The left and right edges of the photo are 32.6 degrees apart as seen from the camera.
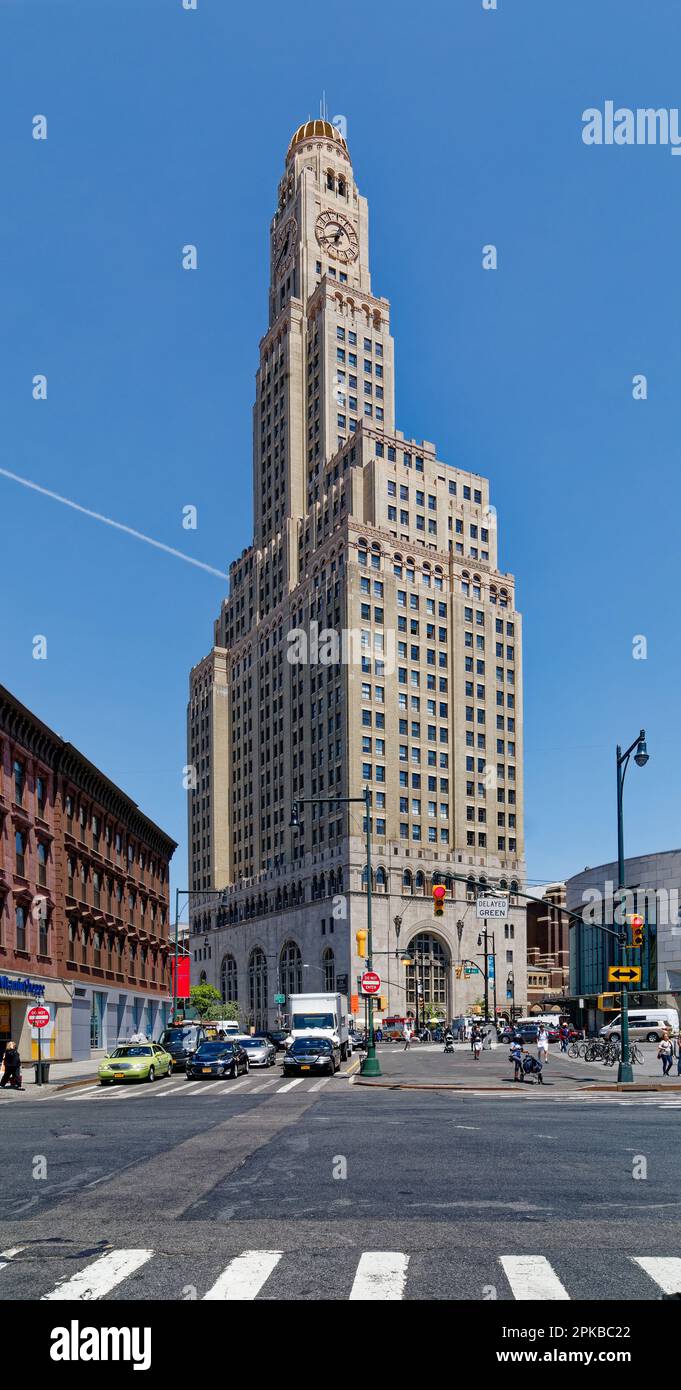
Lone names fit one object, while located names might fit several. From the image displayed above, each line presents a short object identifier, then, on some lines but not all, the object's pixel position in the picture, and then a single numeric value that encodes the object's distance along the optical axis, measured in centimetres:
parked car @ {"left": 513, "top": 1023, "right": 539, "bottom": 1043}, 7855
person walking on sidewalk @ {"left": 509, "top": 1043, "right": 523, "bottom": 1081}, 4059
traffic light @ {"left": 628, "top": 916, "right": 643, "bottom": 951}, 3759
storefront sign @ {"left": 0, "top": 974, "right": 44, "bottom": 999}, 4525
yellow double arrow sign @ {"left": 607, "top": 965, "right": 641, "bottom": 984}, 3791
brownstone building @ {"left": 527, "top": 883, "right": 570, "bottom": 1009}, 18712
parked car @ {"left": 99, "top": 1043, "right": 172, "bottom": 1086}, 4103
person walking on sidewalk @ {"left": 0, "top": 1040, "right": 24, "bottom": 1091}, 3788
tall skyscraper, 11912
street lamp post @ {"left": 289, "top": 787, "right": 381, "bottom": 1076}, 4325
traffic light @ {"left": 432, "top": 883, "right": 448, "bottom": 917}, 4250
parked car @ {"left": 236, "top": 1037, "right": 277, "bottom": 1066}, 5403
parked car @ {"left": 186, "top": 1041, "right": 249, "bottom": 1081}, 4272
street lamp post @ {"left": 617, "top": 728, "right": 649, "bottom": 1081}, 3597
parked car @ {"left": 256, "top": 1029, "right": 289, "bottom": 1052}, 7172
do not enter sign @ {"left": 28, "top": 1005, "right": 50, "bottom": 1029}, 3966
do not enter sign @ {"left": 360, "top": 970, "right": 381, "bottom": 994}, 4597
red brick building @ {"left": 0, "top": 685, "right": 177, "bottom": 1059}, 4888
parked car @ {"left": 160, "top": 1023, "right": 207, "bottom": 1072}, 5141
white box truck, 5788
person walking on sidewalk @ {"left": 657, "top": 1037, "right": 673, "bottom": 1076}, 4238
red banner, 9819
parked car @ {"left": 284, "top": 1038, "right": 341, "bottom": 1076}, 4391
